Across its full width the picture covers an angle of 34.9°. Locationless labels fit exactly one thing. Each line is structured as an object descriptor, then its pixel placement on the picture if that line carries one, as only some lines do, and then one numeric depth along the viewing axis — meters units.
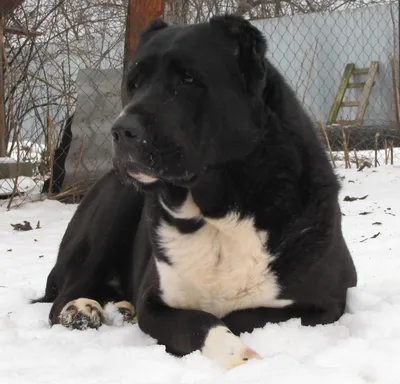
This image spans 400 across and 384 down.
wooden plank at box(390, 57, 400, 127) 8.14
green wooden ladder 9.76
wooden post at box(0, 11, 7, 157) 6.35
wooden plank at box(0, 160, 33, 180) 6.31
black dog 1.97
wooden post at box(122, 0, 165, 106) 5.33
